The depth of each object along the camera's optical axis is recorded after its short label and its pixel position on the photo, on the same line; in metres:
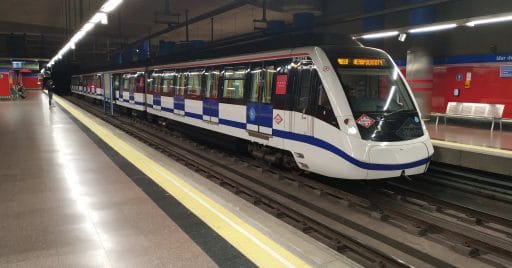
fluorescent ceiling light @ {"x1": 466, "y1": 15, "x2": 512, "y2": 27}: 8.45
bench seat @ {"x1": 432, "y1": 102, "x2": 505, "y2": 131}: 12.02
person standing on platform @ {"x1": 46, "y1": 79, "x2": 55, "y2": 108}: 23.27
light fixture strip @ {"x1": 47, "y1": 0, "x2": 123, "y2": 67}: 8.94
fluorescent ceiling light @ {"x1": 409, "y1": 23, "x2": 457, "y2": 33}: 9.66
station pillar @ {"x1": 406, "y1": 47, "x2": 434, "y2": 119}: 13.99
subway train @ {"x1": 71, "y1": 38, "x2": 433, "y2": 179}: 6.39
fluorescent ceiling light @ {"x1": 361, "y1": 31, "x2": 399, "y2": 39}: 11.05
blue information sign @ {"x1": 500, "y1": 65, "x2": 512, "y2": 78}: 11.96
